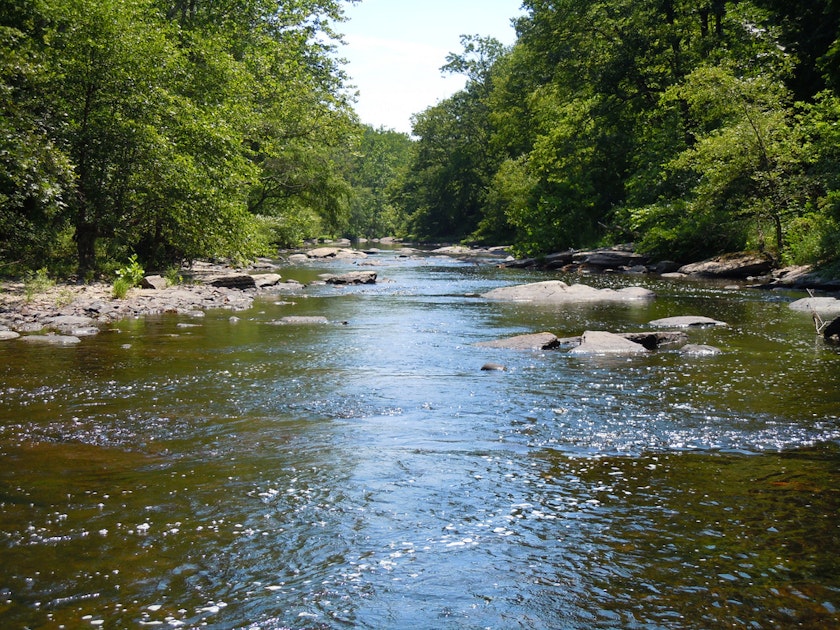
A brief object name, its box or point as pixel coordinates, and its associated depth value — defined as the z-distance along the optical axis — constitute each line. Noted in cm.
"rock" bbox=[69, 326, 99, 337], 1328
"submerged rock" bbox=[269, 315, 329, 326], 1578
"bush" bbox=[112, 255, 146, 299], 1931
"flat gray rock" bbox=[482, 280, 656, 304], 2017
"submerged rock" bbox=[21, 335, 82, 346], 1221
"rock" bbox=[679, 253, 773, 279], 2584
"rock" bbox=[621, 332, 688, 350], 1236
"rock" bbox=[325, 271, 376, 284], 2739
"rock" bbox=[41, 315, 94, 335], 1383
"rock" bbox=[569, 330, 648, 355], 1192
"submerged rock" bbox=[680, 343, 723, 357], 1166
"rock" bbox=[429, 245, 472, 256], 5384
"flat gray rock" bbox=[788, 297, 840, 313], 1577
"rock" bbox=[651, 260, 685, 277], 2970
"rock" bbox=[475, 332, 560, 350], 1245
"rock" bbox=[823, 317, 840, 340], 1278
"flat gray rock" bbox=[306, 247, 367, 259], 4884
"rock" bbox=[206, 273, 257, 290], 2353
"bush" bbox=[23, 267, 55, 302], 1702
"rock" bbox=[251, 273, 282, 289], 2479
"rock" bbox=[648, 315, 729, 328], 1452
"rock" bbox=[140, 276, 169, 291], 2017
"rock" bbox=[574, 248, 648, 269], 3173
